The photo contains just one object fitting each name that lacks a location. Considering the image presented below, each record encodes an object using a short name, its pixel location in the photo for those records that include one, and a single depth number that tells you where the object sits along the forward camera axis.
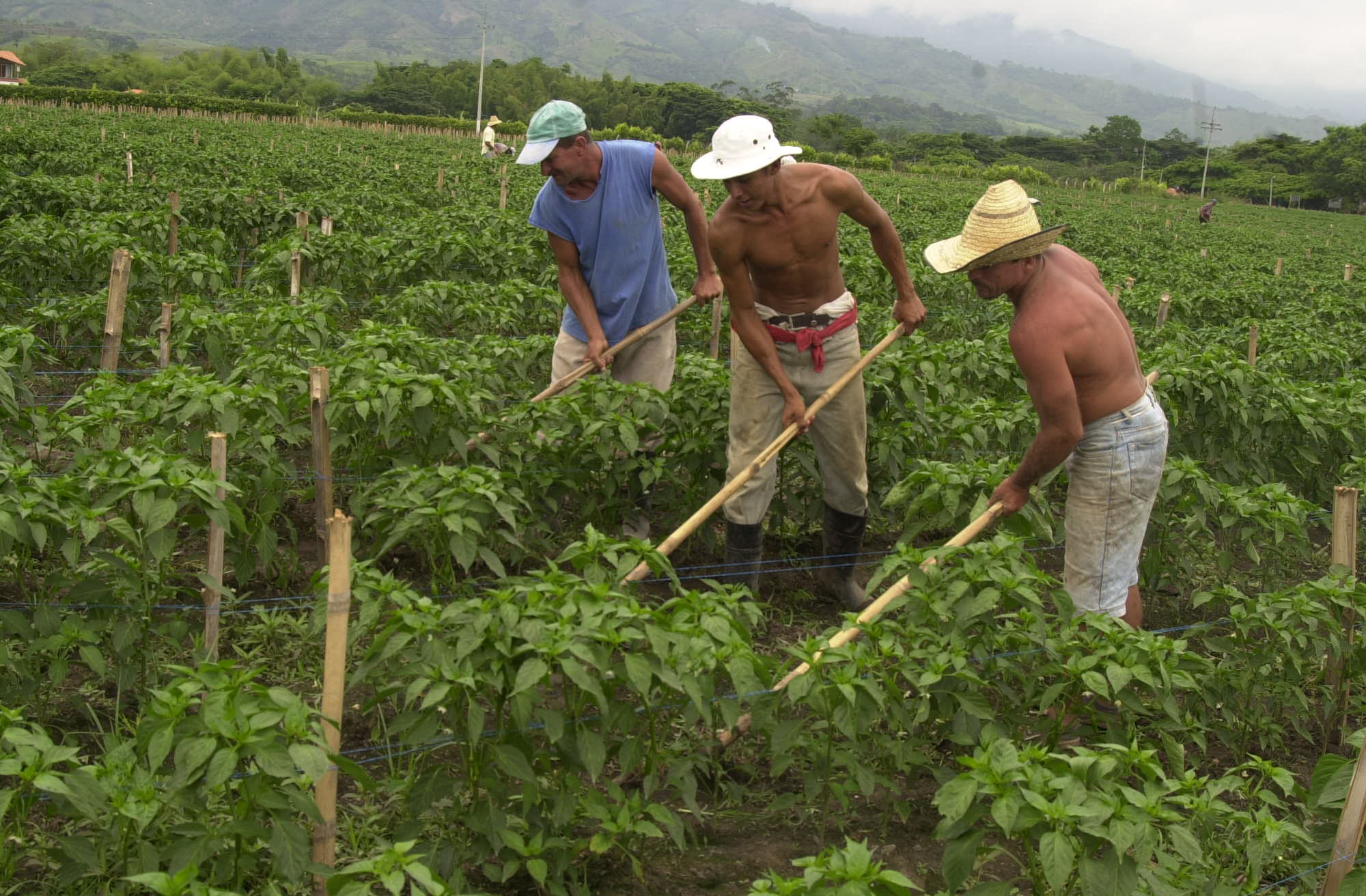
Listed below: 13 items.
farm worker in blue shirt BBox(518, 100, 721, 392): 5.52
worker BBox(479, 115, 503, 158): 29.09
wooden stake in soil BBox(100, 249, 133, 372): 5.97
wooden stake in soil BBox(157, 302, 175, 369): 5.84
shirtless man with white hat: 4.62
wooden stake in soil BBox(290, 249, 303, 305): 7.53
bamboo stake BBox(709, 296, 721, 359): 7.96
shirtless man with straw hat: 3.81
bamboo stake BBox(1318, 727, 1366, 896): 2.97
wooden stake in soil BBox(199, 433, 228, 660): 3.85
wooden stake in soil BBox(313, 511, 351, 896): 3.05
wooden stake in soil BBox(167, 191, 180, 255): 9.40
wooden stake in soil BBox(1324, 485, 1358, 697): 4.37
